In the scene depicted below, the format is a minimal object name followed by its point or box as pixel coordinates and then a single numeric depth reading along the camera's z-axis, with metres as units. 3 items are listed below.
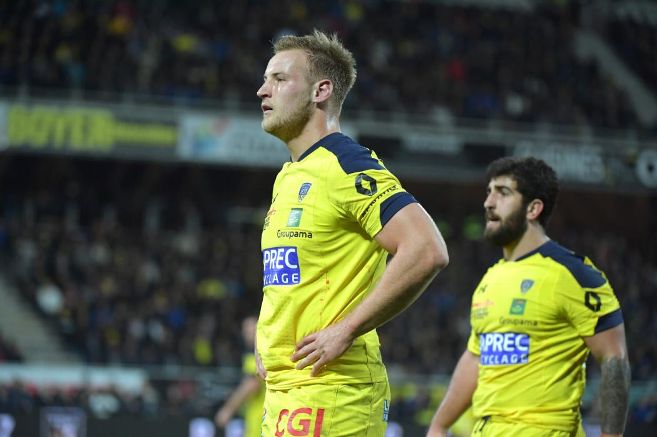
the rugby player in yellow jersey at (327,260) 7.55
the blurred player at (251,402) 21.17
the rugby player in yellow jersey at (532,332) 10.59
